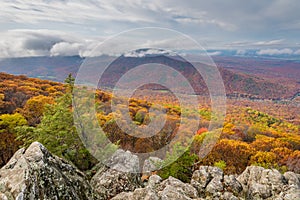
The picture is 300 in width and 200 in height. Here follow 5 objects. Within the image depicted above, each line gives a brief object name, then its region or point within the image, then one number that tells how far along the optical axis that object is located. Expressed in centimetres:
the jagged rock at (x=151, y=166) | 1587
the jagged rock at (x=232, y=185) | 1066
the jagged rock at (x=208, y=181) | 1048
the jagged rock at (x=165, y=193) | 702
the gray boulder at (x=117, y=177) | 994
